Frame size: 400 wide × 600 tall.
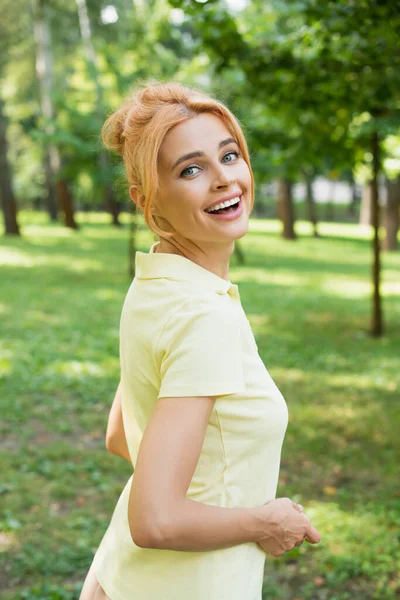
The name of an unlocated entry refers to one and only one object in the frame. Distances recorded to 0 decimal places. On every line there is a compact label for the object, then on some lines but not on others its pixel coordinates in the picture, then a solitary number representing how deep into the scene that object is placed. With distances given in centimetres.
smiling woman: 137
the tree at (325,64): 429
